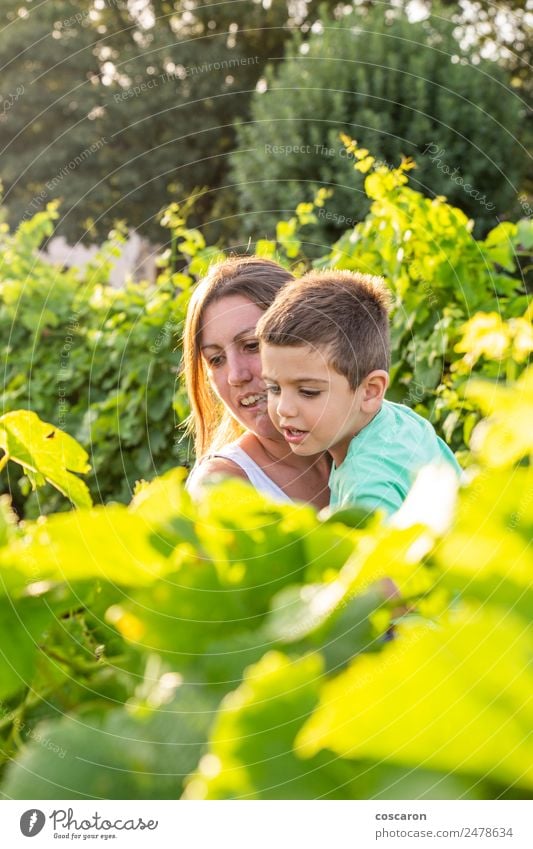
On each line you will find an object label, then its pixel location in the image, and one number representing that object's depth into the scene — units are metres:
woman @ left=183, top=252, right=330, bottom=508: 1.81
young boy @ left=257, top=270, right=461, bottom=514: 1.48
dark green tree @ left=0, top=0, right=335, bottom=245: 12.36
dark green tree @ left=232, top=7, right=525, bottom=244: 7.62
